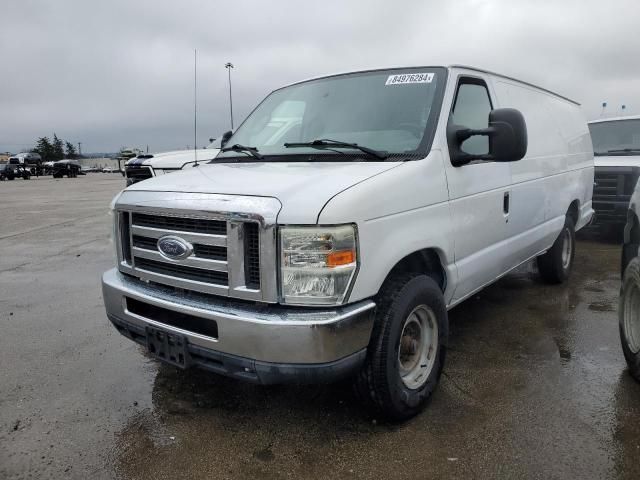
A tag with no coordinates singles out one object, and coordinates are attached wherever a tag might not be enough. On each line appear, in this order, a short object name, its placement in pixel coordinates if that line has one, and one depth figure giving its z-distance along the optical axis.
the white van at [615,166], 7.96
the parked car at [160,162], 7.94
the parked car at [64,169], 47.39
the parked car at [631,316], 3.39
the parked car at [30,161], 45.32
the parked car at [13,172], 40.37
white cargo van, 2.44
